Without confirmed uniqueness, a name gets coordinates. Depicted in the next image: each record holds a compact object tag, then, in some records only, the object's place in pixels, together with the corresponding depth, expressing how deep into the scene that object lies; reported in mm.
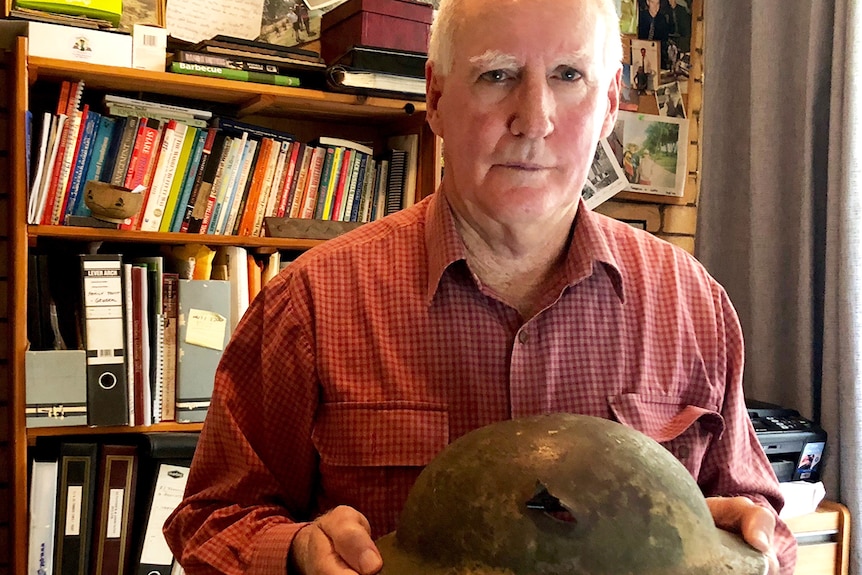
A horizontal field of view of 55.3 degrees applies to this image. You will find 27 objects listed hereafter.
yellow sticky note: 1991
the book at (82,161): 1944
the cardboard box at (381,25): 2057
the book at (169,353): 1982
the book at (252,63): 1962
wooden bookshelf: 1788
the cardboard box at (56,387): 1802
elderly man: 1013
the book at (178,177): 2051
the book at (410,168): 2295
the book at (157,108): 2014
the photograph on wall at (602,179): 2631
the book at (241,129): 2137
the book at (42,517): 1847
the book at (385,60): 2059
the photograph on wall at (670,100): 2721
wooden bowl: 1879
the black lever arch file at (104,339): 1876
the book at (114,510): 1926
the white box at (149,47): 1931
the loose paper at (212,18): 2197
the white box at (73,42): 1805
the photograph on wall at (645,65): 2686
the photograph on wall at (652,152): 2668
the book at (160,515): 1942
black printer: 2088
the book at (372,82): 2055
